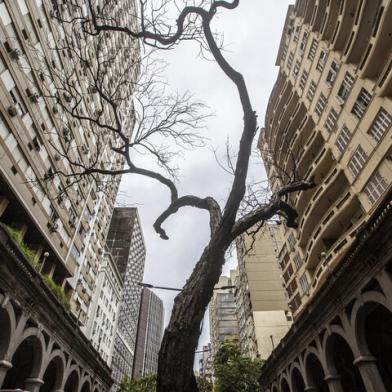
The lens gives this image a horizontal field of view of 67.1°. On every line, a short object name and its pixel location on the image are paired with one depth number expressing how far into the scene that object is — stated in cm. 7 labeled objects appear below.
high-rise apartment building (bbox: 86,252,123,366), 4103
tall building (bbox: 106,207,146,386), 6359
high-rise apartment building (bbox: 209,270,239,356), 7869
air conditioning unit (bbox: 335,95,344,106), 1961
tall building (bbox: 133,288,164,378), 10038
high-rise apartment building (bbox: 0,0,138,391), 1152
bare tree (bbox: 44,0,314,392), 297
